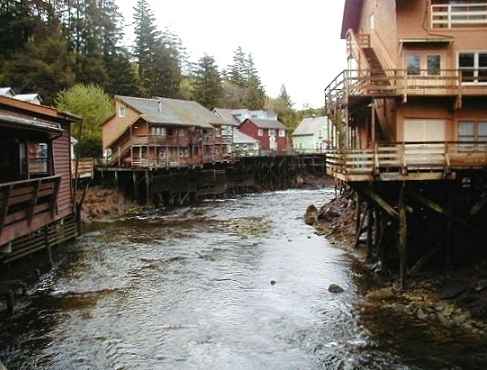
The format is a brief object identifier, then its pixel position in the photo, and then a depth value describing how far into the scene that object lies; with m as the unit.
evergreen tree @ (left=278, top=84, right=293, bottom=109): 116.22
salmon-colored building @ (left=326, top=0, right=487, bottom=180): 18.53
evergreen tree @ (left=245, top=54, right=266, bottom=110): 100.12
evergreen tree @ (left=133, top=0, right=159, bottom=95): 73.06
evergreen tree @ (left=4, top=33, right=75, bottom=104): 49.31
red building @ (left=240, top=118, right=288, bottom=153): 82.81
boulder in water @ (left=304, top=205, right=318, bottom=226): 33.54
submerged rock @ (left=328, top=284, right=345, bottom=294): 17.72
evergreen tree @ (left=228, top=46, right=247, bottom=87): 108.50
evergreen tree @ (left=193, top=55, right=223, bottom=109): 83.81
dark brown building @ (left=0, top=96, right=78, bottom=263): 12.79
